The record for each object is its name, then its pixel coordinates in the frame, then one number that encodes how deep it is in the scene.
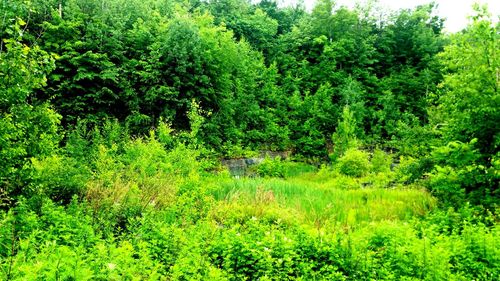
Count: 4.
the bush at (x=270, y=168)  18.45
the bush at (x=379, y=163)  16.34
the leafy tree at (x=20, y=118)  4.93
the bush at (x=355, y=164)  16.11
